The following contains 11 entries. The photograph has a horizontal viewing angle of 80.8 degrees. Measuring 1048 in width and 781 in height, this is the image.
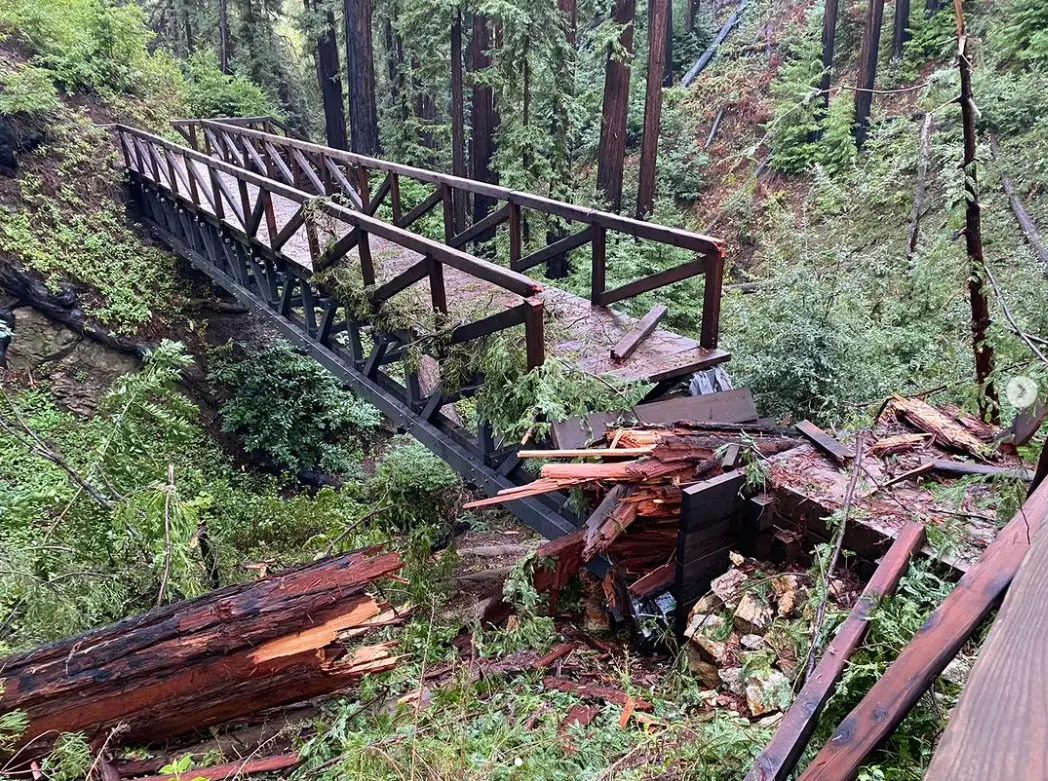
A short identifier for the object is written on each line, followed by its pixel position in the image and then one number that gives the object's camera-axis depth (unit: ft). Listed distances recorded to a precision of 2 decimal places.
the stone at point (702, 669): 10.58
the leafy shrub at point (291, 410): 38.65
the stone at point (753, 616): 10.46
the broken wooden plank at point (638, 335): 16.65
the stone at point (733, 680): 9.73
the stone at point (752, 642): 10.18
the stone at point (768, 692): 8.96
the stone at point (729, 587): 11.21
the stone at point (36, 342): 33.55
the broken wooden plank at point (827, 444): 12.32
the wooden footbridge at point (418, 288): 15.98
